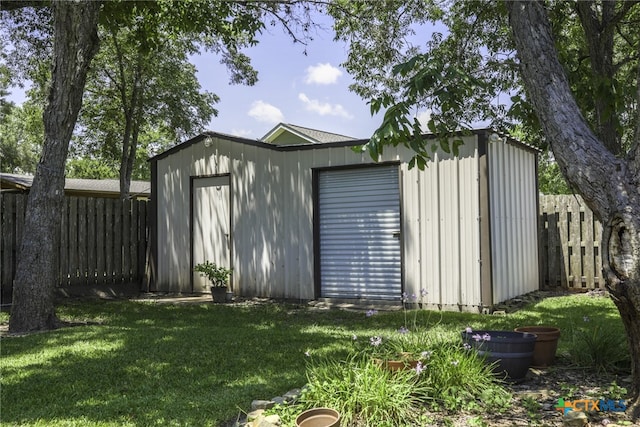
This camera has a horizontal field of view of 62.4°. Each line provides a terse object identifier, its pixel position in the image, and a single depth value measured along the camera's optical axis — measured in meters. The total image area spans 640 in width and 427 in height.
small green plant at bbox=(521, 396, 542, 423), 3.04
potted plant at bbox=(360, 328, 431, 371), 3.52
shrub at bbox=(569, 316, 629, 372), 3.96
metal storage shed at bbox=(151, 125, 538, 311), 7.57
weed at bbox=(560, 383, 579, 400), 3.37
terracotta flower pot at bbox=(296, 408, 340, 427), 2.86
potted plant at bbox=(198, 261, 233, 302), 8.95
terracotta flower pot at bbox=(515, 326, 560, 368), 4.11
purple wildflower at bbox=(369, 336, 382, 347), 3.58
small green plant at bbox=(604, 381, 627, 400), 3.32
